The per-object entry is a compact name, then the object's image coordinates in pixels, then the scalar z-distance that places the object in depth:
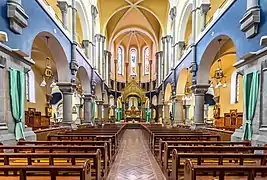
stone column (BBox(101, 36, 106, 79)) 16.73
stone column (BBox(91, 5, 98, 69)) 13.08
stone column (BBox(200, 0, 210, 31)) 8.27
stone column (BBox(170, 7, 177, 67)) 12.97
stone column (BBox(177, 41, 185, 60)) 12.23
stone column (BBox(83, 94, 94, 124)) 12.51
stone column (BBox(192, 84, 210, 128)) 8.81
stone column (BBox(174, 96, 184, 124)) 12.68
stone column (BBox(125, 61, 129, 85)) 25.06
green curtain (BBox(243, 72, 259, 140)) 4.40
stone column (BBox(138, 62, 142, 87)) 25.17
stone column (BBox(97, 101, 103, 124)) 16.29
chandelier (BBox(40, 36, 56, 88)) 7.51
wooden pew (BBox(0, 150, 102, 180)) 2.55
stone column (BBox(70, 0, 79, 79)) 8.81
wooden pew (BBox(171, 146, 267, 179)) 2.62
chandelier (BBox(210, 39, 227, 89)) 8.11
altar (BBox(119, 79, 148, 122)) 20.07
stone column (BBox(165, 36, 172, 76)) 15.66
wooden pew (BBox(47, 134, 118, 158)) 5.28
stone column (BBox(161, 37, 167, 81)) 16.89
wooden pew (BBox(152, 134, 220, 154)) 5.32
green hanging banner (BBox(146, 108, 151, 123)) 21.79
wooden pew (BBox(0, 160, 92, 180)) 1.95
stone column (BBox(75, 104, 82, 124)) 14.57
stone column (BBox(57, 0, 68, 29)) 8.30
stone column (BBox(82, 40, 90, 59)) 12.16
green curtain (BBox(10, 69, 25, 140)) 4.42
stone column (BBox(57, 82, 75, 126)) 8.61
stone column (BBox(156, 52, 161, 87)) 20.35
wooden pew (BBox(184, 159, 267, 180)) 1.98
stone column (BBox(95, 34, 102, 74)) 15.26
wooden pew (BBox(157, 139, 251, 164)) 4.08
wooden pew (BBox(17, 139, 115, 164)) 4.01
